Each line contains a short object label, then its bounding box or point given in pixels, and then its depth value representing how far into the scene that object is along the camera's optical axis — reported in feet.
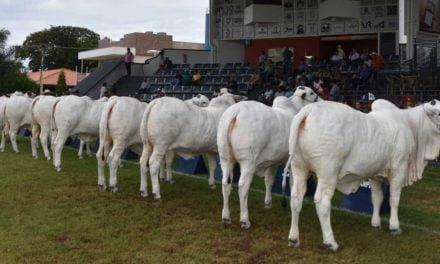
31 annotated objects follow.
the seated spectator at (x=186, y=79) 91.97
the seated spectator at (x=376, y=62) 71.21
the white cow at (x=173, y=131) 32.99
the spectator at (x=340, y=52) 85.97
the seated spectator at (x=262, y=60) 90.85
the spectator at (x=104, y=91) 79.39
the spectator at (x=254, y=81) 80.21
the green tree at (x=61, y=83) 186.11
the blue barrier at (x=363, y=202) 29.89
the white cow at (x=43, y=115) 51.49
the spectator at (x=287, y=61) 83.09
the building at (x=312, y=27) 75.25
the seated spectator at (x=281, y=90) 61.14
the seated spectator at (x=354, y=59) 80.89
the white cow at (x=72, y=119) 43.88
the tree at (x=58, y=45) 272.92
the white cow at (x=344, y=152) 22.84
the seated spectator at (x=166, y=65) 106.01
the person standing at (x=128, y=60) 108.58
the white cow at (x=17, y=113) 57.06
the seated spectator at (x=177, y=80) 92.55
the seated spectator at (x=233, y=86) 70.57
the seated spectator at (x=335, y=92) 61.30
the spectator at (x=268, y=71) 82.33
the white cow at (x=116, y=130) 36.29
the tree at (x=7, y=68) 105.60
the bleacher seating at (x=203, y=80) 87.76
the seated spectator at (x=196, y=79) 91.04
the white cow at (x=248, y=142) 26.76
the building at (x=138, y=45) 173.88
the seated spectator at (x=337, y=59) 83.34
